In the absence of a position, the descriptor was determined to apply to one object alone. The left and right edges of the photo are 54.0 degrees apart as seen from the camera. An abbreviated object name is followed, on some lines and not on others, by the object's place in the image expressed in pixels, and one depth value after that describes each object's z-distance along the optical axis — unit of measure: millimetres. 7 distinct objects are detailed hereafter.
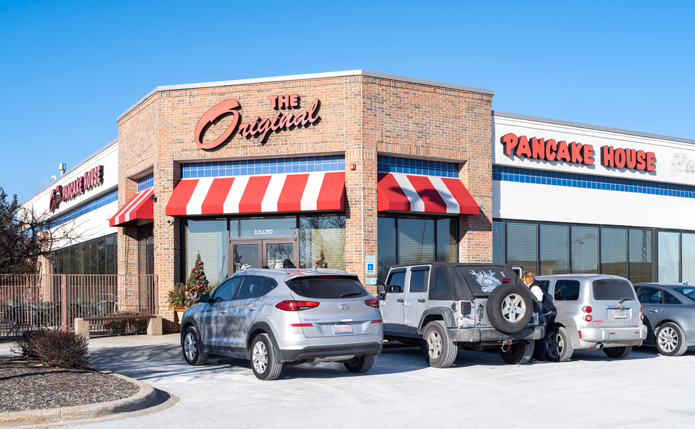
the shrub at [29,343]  11805
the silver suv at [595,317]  12883
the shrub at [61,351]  10883
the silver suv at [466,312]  11727
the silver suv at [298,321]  10172
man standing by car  13219
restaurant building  19219
